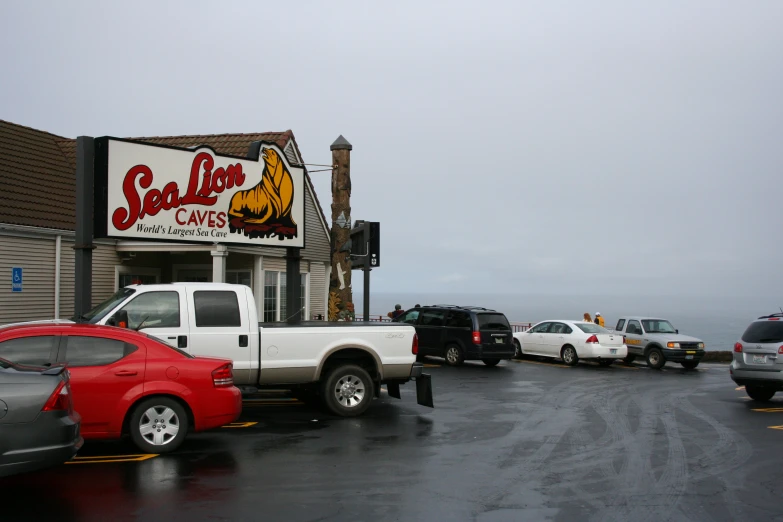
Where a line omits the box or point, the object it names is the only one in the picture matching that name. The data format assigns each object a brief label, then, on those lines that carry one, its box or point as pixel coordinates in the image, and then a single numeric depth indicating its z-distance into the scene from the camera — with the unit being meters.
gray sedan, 6.69
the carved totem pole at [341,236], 18.31
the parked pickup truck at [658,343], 24.03
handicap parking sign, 16.45
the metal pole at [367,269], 18.69
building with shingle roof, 16.77
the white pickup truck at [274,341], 11.13
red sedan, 8.85
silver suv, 15.05
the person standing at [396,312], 28.46
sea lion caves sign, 13.58
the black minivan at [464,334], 22.28
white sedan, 23.59
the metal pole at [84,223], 12.67
